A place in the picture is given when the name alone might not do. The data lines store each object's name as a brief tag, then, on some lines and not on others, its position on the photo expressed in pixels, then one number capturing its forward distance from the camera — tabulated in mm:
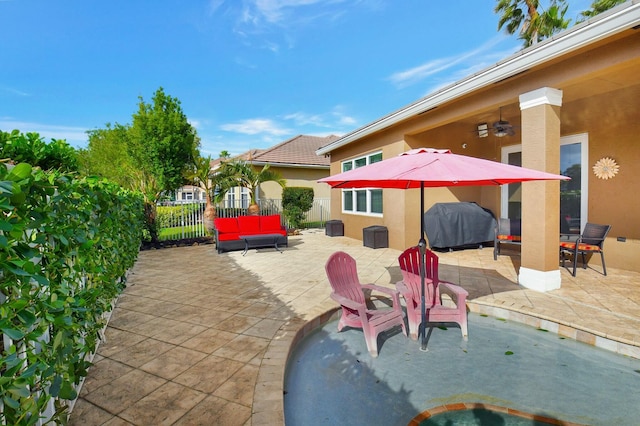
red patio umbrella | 3088
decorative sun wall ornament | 6641
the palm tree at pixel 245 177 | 13123
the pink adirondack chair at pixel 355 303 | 3598
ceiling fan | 7527
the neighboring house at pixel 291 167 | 17734
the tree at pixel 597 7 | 14364
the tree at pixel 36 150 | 3963
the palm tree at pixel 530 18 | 16031
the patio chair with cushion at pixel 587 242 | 6077
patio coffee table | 9398
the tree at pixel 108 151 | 24406
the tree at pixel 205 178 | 12328
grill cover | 8938
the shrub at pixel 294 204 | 15812
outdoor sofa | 9773
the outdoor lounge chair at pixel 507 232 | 7851
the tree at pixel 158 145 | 11562
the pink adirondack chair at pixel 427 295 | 3969
